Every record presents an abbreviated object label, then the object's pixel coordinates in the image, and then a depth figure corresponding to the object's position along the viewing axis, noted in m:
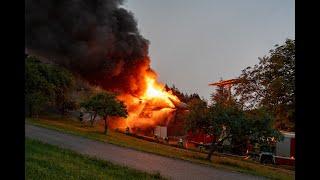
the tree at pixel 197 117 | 23.17
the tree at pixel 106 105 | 29.33
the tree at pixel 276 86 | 27.61
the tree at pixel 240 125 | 22.45
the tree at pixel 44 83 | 33.88
